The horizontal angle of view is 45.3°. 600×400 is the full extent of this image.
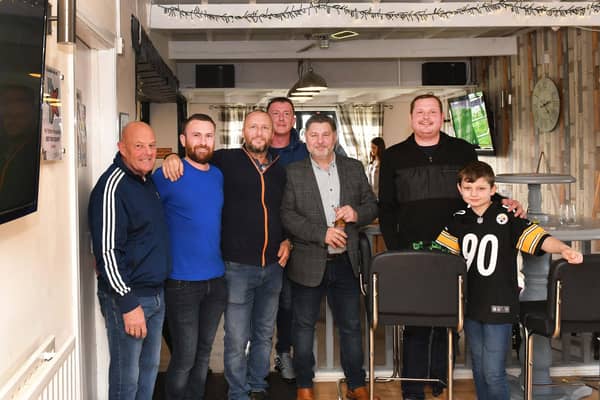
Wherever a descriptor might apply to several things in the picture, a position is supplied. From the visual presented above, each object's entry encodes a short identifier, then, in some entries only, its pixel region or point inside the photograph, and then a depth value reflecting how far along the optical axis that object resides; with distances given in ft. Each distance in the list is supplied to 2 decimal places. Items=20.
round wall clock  22.72
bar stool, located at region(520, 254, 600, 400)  9.75
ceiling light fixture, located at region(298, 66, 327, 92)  24.80
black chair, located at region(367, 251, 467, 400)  10.05
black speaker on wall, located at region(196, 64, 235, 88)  30.17
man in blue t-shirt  10.27
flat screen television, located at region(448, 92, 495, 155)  29.07
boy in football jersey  10.31
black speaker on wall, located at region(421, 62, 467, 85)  31.19
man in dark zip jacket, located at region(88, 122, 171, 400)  8.91
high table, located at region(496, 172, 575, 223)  12.32
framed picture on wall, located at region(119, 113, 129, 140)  12.54
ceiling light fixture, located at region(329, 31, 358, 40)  23.06
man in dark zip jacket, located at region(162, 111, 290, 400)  11.03
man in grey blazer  11.40
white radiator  6.05
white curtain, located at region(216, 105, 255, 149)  37.81
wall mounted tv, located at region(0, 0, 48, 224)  5.24
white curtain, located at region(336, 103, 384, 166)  39.65
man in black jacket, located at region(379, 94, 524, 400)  11.37
